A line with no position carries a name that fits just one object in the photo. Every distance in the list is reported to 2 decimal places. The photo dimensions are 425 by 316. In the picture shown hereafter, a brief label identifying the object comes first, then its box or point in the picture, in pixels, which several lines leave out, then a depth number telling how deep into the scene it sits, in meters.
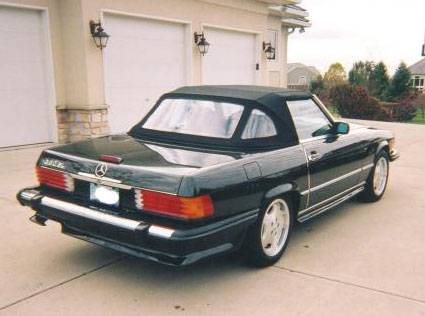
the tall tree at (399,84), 28.03
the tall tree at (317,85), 35.43
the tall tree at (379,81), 30.02
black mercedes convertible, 2.98
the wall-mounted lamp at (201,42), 11.53
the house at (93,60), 8.60
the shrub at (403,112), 18.75
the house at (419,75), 60.88
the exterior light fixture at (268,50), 14.29
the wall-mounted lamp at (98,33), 8.97
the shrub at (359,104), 17.91
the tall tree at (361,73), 33.24
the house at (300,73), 69.91
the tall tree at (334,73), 45.56
